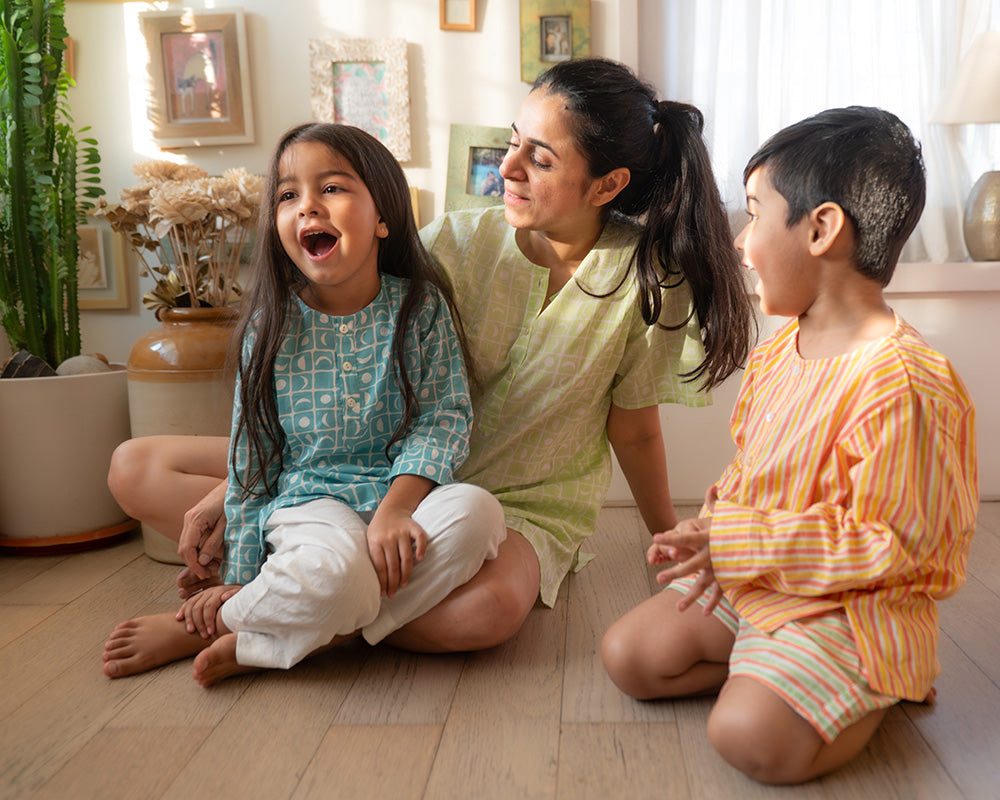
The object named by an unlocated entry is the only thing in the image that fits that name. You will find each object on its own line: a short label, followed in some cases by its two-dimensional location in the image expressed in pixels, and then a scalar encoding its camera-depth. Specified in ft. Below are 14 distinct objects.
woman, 4.48
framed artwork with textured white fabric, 6.49
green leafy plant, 5.80
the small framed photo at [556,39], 6.40
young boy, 3.11
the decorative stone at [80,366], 6.03
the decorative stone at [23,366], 5.91
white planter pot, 5.83
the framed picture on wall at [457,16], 6.44
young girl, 3.96
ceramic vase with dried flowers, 5.50
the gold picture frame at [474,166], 6.55
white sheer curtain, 6.54
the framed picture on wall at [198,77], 6.53
